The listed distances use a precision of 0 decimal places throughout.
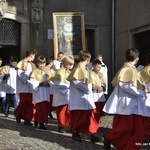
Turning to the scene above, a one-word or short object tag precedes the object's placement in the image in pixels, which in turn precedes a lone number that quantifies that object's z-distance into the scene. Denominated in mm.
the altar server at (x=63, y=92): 7020
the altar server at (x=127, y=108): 5281
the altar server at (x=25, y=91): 8164
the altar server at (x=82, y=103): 6211
